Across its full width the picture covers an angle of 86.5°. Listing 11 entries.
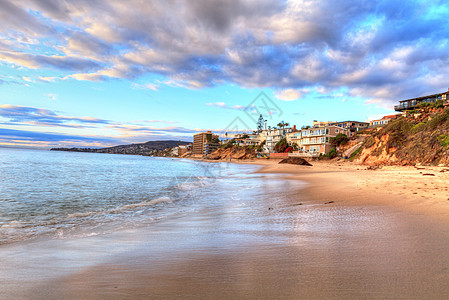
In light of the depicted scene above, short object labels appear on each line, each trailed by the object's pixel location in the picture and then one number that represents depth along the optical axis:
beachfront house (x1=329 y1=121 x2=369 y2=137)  80.79
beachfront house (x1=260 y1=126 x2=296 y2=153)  101.04
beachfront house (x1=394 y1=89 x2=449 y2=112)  63.12
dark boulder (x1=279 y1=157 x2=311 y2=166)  44.86
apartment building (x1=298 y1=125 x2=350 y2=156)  64.94
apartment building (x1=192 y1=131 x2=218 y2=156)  175.93
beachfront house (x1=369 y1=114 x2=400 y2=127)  74.59
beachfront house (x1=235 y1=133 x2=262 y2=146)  124.61
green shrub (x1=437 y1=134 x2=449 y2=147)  25.03
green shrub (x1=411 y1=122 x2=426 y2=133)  32.39
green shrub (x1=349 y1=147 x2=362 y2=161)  45.88
